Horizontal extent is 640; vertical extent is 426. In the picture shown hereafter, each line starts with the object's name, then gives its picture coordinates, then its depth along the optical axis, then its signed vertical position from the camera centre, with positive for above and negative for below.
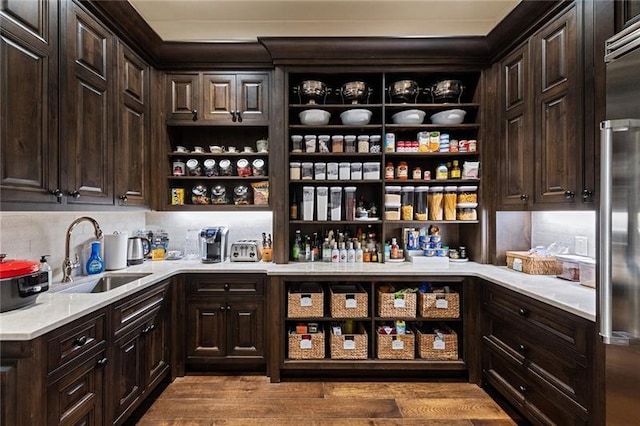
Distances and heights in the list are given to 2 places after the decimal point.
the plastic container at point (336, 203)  2.87 +0.09
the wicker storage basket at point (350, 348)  2.55 -1.06
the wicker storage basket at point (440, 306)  2.56 -0.73
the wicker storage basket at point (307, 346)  2.56 -1.05
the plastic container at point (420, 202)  2.90 +0.10
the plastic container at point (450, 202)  2.86 +0.10
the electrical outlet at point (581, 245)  2.23 -0.23
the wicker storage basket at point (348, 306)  2.57 -0.74
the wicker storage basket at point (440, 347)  2.55 -1.06
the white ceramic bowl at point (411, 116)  2.82 +0.85
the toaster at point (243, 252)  2.87 -0.34
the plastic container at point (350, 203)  2.87 +0.09
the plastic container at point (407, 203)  2.85 +0.10
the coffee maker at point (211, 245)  2.78 -0.27
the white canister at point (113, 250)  2.43 -0.28
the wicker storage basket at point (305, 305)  2.57 -0.73
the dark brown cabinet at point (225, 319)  2.59 -0.85
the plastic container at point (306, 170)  2.85 +0.38
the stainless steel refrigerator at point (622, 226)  1.12 -0.05
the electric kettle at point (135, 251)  2.66 -0.31
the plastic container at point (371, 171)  2.85 +0.38
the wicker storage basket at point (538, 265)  2.30 -0.37
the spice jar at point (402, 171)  2.86 +0.38
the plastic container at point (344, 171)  2.85 +0.37
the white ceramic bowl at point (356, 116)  2.82 +0.85
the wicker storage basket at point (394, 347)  2.55 -1.06
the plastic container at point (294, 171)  2.84 +0.37
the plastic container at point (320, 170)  2.86 +0.39
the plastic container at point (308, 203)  2.84 +0.09
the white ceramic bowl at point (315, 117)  2.81 +0.84
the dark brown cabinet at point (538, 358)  1.56 -0.83
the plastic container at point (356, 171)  2.85 +0.38
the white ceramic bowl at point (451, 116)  2.84 +0.86
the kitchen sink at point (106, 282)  2.12 -0.48
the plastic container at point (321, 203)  2.84 +0.09
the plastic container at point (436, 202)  2.86 +0.10
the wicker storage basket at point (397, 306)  2.57 -0.74
